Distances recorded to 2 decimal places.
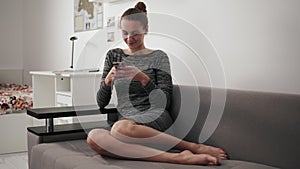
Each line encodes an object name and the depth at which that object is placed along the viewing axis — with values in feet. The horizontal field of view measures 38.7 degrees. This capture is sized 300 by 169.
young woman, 7.29
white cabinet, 11.66
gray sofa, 6.76
